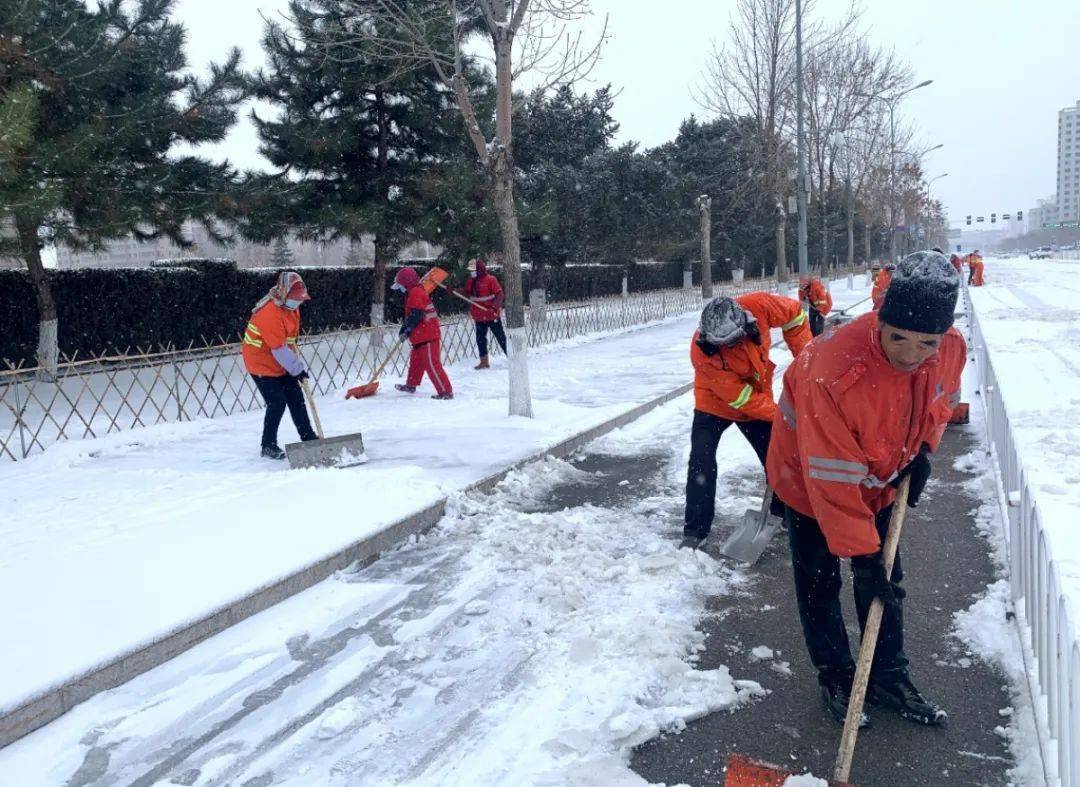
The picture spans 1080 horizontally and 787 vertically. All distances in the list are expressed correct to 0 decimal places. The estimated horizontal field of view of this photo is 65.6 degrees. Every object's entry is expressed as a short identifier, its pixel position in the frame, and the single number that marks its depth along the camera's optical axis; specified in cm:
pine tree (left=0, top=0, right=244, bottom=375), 898
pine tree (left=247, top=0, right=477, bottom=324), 1404
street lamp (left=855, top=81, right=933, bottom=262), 3172
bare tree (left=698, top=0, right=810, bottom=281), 2595
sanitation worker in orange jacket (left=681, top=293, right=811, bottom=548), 455
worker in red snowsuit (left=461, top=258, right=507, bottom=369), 1276
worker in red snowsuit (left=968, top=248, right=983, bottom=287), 3484
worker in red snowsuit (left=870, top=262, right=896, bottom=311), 1279
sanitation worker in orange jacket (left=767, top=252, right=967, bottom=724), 260
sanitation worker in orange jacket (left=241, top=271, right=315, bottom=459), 679
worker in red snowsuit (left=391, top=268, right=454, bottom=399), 984
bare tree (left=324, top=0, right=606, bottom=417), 858
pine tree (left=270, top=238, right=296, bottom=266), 3768
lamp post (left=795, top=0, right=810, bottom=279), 2105
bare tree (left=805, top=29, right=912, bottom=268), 3066
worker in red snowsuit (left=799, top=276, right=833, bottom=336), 1211
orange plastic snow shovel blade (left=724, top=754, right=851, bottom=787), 267
